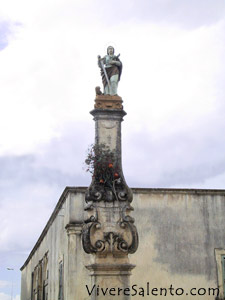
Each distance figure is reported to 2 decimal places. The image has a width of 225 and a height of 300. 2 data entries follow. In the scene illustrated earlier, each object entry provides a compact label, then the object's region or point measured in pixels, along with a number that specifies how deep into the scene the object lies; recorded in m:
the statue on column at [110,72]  12.95
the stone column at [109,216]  11.32
